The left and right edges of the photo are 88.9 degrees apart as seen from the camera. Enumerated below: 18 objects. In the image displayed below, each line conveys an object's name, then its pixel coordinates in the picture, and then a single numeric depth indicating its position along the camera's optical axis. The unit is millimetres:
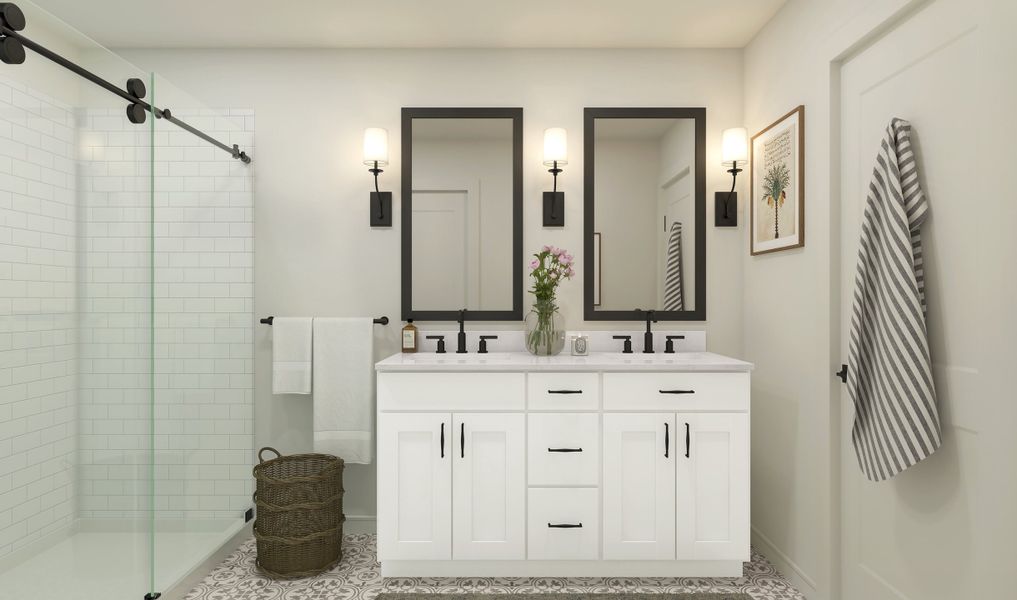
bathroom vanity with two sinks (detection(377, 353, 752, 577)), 2057
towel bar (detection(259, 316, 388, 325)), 2513
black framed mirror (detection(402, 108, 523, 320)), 2576
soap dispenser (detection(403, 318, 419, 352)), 2494
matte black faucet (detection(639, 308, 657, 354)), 2541
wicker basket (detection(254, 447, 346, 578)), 2172
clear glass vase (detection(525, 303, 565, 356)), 2400
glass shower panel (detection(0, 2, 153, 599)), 1393
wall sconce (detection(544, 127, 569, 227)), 2471
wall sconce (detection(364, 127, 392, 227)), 2469
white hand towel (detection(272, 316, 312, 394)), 2461
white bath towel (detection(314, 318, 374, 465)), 2459
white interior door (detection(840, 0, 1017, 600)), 1344
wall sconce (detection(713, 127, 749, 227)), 2482
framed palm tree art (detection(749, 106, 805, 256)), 2086
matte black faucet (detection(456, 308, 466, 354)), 2540
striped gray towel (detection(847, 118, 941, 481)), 1472
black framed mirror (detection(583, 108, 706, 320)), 2578
